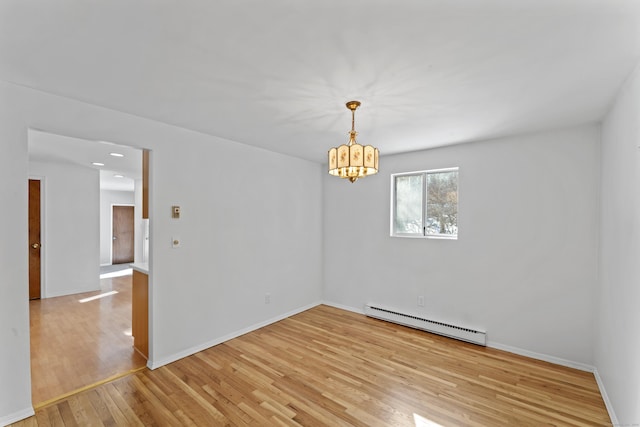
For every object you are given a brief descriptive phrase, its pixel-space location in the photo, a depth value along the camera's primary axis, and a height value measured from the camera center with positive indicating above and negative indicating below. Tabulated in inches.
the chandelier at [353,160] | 82.9 +16.0
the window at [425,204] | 142.3 +5.1
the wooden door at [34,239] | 188.4 -18.7
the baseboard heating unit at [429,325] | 127.7 -57.0
